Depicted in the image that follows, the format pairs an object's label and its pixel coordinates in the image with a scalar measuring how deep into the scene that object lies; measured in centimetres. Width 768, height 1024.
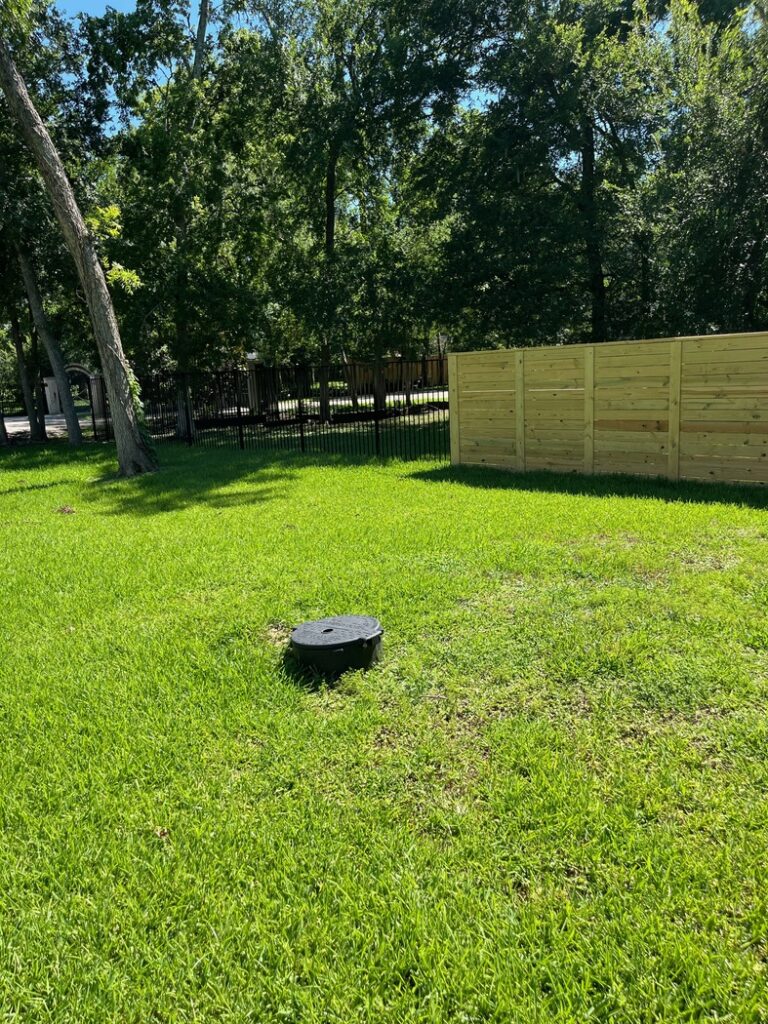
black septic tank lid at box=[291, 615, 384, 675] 355
